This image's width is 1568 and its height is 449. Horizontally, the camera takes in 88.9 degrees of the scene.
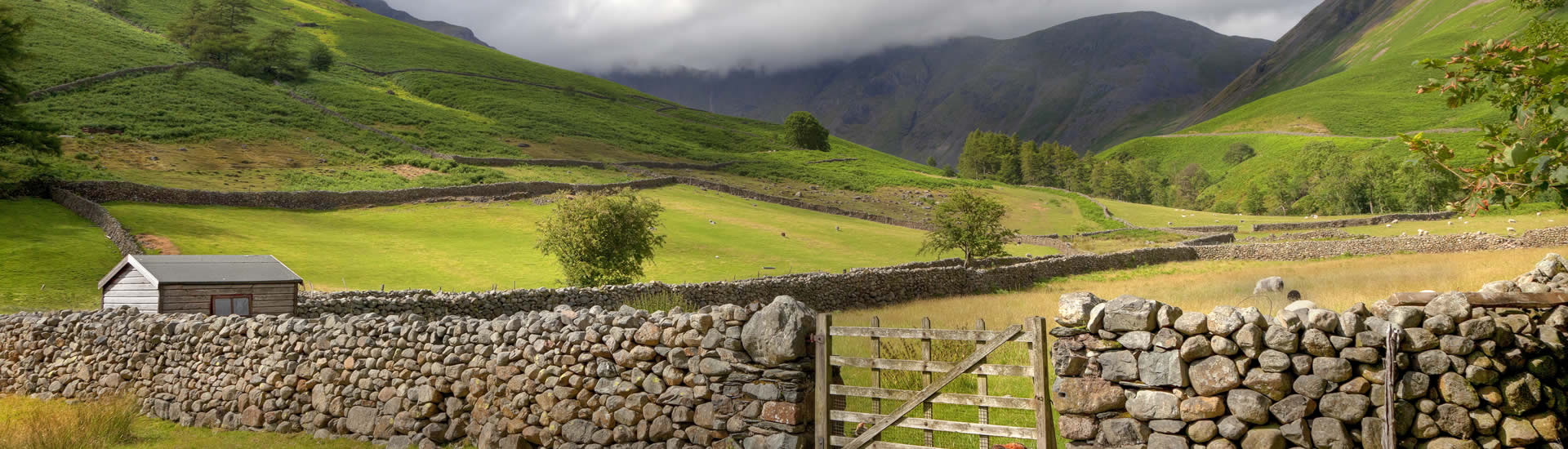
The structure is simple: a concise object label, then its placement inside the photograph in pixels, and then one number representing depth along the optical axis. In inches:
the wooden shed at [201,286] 666.2
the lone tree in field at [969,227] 1582.2
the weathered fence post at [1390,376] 232.7
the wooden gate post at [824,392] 316.2
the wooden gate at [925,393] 277.3
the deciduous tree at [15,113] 1638.8
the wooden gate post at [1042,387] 273.9
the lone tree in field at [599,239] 1237.7
